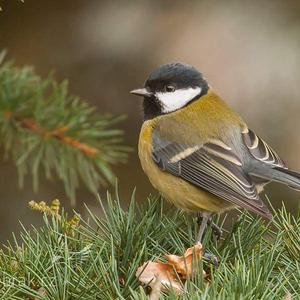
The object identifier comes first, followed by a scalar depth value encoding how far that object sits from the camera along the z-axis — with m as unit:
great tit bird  4.90
